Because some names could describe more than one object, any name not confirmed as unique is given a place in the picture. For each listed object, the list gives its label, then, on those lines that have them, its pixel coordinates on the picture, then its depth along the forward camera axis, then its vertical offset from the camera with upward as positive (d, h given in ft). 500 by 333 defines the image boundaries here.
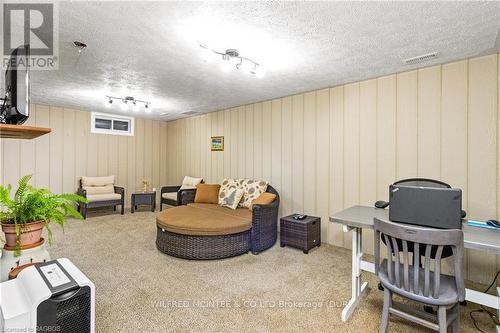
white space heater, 3.81 -2.21
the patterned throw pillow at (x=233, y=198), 13.84 -1.85
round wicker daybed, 10.29 -2.89
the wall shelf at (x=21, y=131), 4.29 +0.64
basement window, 19.58 +3.45
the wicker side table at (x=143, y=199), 19.22 -2.66
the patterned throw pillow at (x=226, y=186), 14.80 -1.27
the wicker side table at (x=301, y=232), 11.31 -3.15
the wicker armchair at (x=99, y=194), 17.25 -2.12
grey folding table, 5.42 -1.69
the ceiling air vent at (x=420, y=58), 8.54 +3.83
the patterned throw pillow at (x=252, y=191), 13.83 -1.40
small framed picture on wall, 18.01 +1.69
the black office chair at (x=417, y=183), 8.11 -0.60
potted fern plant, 5.06 -1.03
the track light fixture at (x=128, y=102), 14.76 +4.04
